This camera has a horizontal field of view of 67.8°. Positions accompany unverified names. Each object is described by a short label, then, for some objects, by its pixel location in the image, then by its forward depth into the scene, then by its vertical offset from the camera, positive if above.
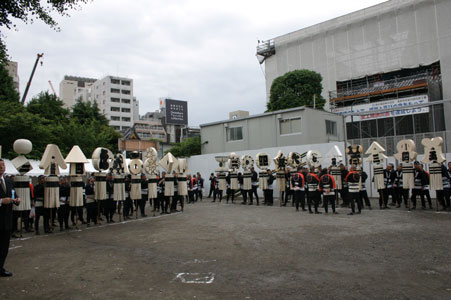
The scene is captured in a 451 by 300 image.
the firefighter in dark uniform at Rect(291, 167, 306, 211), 15.05 -0.77
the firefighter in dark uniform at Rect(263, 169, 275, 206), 18.67 -1.17
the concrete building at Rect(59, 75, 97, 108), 96.75 +26.17
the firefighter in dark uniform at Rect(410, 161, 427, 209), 14.21 -0.66
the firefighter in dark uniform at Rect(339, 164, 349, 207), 15.86 -1.00
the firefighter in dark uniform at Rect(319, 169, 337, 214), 13.84 -0.79
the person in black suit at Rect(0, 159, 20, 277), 6.32 -0.71
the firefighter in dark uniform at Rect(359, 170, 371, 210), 15.22 -1.16
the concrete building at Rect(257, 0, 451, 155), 37.69 +13.50
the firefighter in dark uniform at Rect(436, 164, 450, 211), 13.62 -1.08
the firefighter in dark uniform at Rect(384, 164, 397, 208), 15.55 -0.67
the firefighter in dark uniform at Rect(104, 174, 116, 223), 13.66 -1.00
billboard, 74.06 +13.75
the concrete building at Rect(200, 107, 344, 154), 28.03 +3.57
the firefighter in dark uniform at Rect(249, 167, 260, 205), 19.20 -0.66
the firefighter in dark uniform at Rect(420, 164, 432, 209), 14.19 -1.01
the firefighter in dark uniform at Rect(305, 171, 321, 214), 14.12 -0.86
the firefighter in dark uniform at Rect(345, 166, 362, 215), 13.52 -0.83
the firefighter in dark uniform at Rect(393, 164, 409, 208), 15.23 -1.10
